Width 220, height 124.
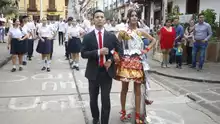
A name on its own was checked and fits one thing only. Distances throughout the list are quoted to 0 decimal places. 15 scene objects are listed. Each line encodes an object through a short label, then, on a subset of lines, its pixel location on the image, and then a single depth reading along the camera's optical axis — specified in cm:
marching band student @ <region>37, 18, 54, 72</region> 732
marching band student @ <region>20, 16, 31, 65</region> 830
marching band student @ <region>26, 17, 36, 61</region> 929
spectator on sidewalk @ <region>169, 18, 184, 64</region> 783
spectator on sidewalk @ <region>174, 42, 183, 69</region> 758
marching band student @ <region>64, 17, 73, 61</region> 768
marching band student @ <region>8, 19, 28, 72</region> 725
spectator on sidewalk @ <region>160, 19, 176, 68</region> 760
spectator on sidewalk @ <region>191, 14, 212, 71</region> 698
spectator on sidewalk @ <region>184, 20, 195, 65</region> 777
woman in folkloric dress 334
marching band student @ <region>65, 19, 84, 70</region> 760
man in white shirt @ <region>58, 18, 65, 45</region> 1305
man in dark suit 312
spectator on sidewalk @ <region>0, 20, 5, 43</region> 1523
